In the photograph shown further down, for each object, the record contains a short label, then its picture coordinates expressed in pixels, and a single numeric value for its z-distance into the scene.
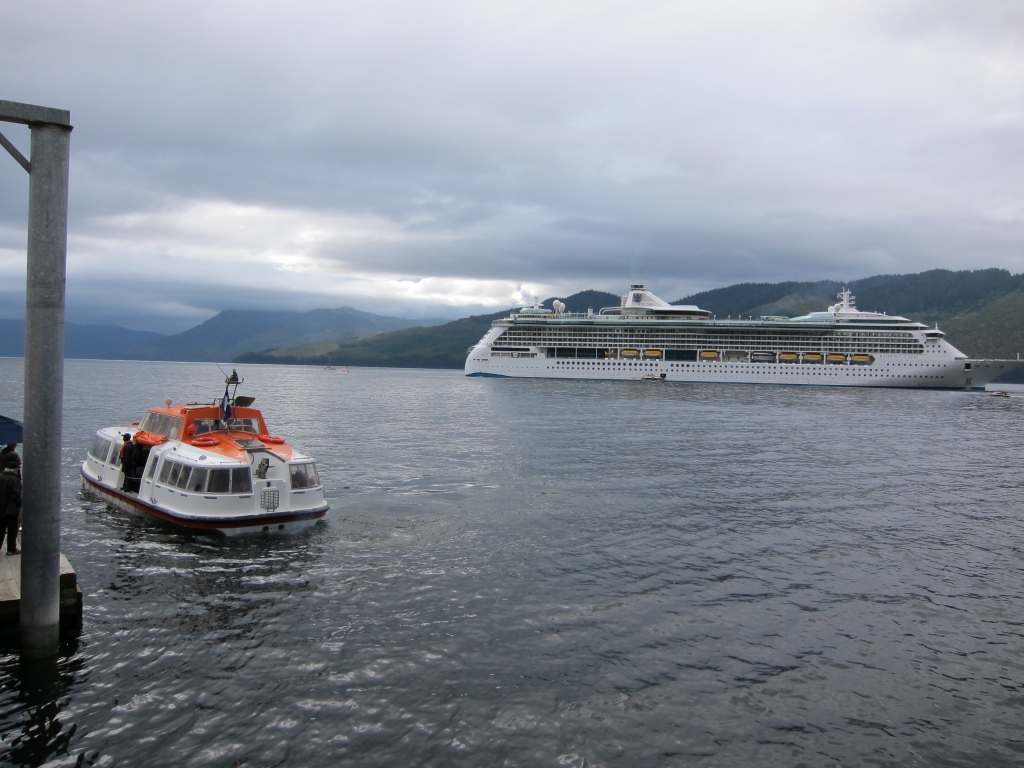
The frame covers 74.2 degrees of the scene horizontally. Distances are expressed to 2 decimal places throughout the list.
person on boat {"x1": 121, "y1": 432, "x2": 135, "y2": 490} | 24.78
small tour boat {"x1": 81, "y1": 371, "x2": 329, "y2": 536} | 21.36
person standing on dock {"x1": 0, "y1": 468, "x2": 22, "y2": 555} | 14.57
